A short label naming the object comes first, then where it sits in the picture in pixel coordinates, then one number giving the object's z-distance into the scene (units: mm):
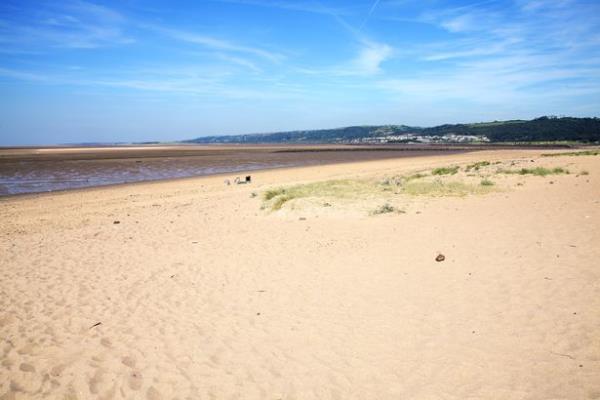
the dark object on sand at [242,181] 22816
